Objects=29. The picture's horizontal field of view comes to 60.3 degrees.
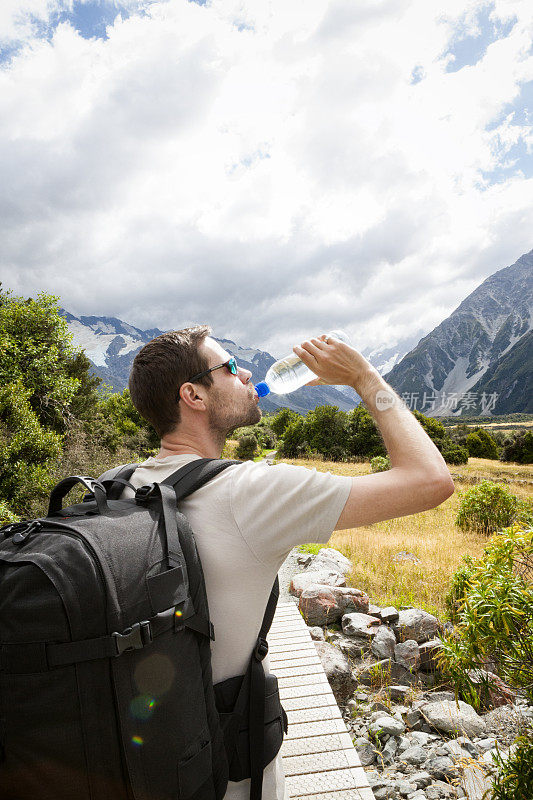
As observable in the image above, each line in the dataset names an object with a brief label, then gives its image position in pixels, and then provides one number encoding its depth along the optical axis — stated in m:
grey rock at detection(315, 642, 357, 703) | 4.51
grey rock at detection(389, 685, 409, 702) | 4.60
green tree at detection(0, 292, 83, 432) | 14.73
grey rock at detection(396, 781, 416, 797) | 3.19
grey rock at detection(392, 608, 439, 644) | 5.47
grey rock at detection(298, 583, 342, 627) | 6.15
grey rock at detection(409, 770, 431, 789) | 3.28
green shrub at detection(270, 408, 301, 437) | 46.69
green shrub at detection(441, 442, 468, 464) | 36.45
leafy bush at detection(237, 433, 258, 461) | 39.09
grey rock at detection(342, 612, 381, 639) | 5.59
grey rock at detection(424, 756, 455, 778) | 3.35
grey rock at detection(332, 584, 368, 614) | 6.32
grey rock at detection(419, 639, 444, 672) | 5.05
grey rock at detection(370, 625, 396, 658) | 5.19
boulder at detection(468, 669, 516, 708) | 4.01
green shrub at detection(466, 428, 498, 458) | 51.31
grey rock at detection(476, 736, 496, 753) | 3.57
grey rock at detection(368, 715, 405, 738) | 3.90
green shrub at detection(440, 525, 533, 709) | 2.54
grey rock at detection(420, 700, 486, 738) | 3.85
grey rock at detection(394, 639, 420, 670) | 5.03
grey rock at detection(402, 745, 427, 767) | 3.56
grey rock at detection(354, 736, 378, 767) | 3.69
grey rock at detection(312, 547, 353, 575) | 8.47
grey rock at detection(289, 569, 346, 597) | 7.26
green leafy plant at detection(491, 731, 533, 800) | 2.44
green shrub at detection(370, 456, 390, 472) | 25.17
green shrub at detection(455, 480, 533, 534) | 11.59
